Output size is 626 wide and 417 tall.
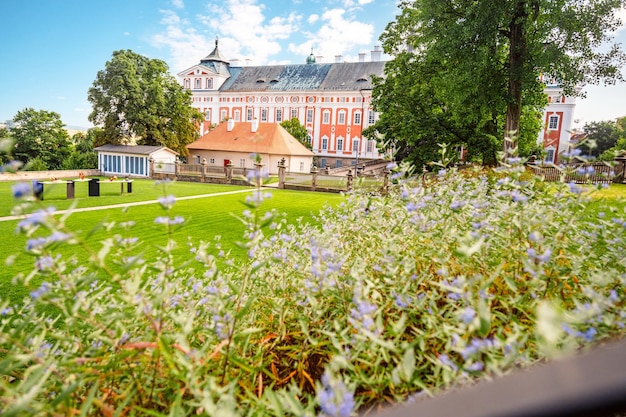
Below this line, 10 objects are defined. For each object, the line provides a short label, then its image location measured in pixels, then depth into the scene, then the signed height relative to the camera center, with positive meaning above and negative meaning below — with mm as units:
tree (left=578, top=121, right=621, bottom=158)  51938 +6124
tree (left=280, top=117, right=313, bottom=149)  48000 +3704
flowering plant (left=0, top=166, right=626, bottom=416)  1389 -710
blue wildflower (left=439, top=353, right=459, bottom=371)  1361 -664
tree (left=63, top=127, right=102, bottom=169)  41969 -1387
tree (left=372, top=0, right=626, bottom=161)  11898 +3967
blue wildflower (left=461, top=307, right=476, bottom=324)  1210 -450
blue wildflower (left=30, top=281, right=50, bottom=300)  1647 -612
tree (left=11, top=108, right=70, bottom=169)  42781 +827
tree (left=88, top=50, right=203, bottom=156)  35750 +4422
